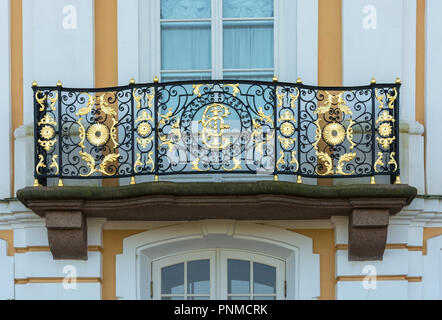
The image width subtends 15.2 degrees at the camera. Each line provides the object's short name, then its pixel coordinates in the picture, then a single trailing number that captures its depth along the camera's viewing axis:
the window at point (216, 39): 18.72
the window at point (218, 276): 18.28
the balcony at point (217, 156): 17.39
